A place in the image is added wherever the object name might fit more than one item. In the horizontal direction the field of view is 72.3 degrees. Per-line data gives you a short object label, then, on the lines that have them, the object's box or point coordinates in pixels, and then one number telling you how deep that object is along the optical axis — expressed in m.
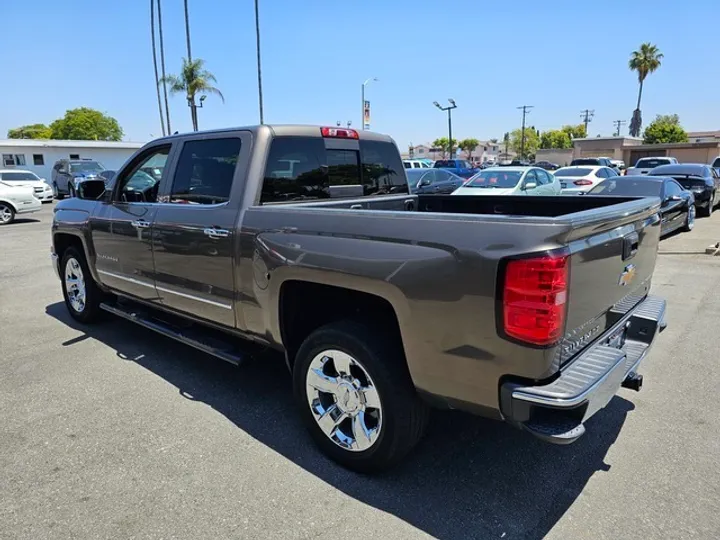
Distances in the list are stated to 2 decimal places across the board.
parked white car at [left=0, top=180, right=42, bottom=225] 15.99
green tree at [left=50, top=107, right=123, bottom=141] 76.06
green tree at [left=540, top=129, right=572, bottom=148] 107.44
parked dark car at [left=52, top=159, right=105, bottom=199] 25.66
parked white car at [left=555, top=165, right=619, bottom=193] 16.25
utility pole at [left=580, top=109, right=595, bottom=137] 101.00
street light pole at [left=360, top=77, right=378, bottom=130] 34.91
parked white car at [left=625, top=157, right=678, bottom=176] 24.75
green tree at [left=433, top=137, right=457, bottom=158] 110.44
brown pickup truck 2.21
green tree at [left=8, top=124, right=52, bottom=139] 85.88
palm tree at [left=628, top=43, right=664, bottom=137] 66.56
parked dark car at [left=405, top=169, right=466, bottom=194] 19.11
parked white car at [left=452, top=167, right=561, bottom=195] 14.37
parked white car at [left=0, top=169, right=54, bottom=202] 19.58
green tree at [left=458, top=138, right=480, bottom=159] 113.39
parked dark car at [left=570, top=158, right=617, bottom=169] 32.81
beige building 48.06
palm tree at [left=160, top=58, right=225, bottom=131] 33.97
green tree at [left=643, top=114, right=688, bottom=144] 60.88
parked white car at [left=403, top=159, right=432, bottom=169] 28.31
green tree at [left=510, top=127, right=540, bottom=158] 113.81
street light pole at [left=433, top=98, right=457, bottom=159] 43.84
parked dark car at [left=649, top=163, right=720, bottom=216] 14.07
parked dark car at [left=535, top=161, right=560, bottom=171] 43.33
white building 36.09
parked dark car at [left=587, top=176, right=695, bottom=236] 10.34
